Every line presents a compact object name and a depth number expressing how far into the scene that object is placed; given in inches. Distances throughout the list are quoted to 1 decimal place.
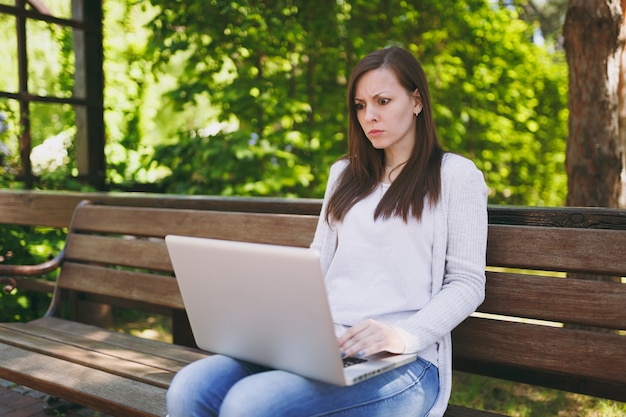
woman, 67.5
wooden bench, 79.6
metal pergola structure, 182.1
